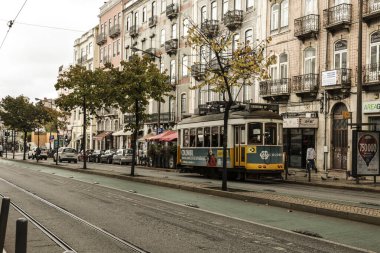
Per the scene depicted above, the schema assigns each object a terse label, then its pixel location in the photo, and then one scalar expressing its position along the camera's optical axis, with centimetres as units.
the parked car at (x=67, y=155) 5119
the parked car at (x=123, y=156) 4697
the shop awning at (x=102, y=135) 6606
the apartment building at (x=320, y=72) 2798
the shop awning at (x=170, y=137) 3959
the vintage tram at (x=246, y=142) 2362
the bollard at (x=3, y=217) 540
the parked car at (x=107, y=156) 5093
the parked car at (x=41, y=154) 6078
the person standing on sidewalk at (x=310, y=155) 2734
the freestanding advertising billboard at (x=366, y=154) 2172
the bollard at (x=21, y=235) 424
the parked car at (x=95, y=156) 5435
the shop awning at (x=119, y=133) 6004
